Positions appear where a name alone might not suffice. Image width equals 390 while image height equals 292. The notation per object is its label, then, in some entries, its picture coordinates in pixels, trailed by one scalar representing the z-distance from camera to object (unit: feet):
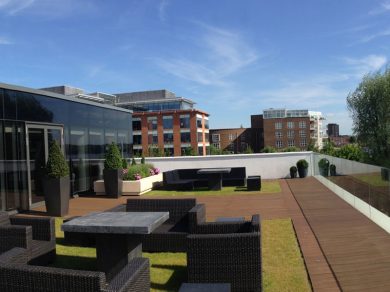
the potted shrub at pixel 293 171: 62.28
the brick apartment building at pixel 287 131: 378.12
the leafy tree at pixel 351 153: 80.86
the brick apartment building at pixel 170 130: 273.13
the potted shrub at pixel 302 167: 62.08
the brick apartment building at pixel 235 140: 396.37
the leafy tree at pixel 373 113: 82.94
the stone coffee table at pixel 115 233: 15.05
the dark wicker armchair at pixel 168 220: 20.68
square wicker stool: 47.93
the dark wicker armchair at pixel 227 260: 14.93
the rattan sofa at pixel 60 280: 9.80
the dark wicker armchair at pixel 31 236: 17.15
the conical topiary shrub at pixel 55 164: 32.27
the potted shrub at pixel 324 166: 48.62
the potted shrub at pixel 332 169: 43.50
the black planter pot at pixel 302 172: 62.13
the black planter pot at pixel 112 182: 44.34
